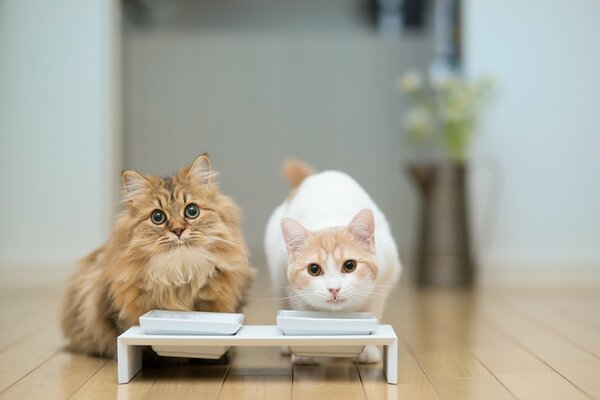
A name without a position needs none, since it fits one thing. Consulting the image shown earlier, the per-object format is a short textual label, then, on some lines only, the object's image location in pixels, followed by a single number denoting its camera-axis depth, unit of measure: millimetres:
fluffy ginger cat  1762
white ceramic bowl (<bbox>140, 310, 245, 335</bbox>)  1732
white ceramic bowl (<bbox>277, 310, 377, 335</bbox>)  1729
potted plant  3875
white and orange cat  1772
